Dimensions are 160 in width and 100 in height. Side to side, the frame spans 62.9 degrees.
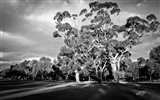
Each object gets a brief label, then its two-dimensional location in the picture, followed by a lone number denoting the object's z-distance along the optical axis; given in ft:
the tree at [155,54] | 200.75
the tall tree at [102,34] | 105.91
